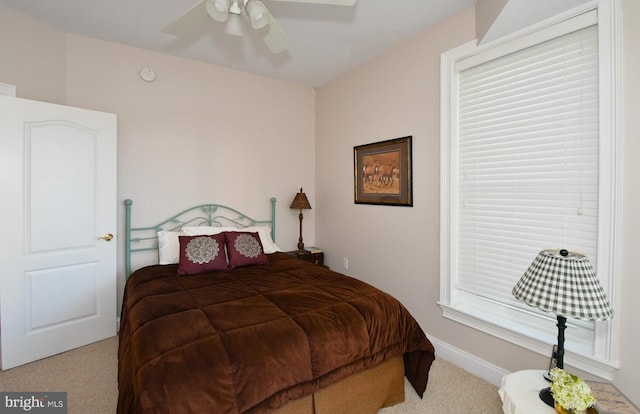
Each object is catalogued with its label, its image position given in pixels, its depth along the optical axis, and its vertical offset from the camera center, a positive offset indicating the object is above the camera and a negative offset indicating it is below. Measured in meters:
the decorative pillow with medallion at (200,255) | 2.55 -0.45
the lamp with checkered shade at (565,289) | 1.22 -0.36
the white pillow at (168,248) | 2.89 -0.43
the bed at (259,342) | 1.27 -0.70
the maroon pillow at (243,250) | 2.79 -0.43
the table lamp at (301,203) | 3.78 +0.03
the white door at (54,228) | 2.28 -0.20
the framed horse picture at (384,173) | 2.81 +0.34
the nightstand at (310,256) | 3.71 -0.65
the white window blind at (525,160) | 1.77 +0.32
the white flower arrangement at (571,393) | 1.11 -0.72
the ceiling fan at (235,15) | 1.67 +1.15
